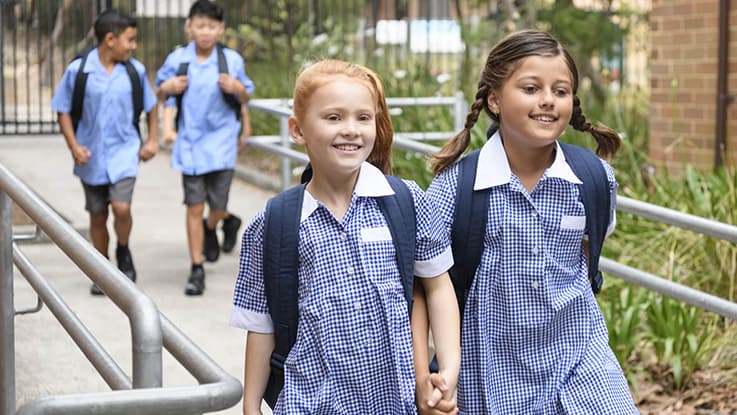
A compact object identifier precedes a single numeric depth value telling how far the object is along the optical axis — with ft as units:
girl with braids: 16.95
